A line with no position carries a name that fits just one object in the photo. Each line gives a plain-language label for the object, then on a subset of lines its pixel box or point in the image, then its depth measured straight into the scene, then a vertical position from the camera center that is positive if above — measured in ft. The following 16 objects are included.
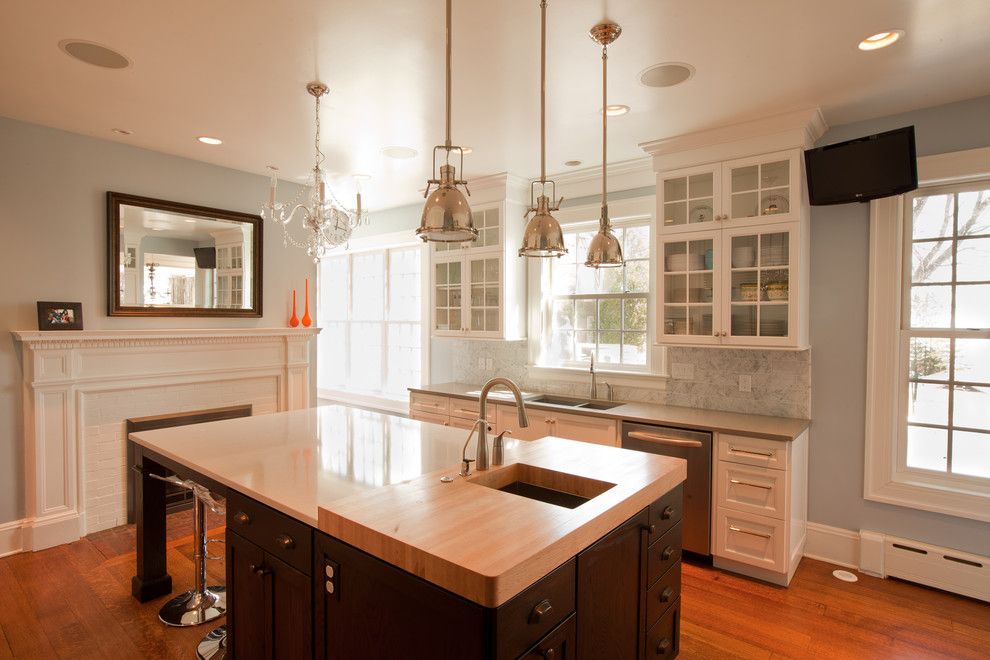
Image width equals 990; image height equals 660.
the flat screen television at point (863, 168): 9.19 +2.75
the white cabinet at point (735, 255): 10.07 +1.34
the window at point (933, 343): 9.48 -0.36
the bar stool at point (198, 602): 8.61 -4.73
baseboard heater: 9.25 -4.32
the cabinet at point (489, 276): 14.51 +1.25
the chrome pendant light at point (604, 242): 6.89 +1.03
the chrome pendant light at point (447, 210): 5.11 +1.05
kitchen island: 4.17 -2.05
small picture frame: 11.05 +0.06
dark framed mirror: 12.23 +1.48
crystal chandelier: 9.16 +1.80
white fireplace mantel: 11.05 -1.79
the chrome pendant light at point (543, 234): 6.28 +1.02
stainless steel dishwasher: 10.32 -2.84
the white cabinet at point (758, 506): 9.66 -3.39
